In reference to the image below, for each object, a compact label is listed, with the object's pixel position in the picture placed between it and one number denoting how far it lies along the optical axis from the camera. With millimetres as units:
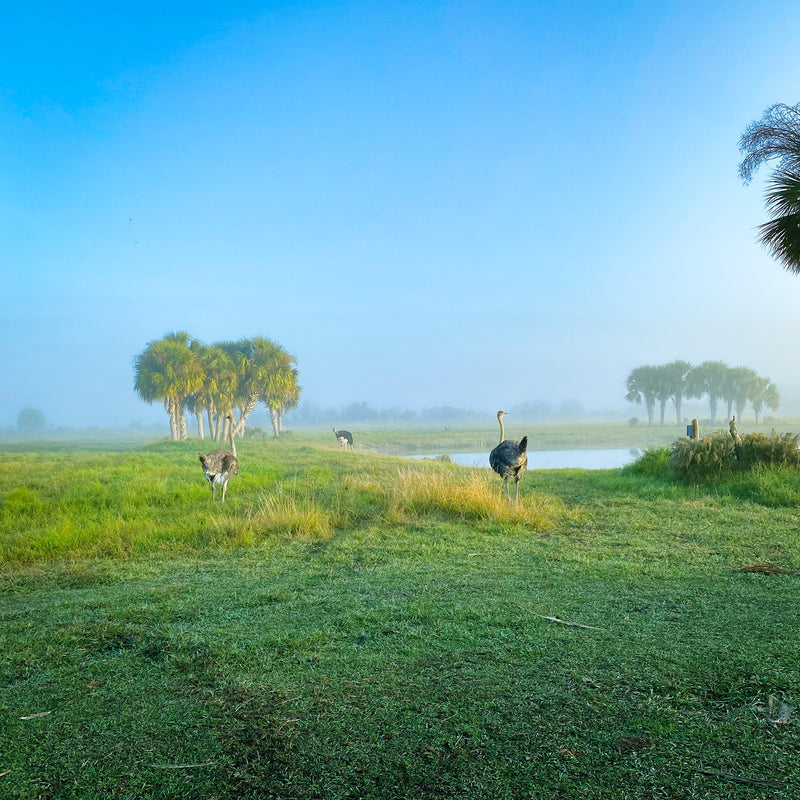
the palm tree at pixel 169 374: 38906
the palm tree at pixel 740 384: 70312
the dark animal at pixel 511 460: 10875
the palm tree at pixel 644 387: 70812
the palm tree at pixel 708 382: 69500
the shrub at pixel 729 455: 11820
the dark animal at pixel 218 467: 11086
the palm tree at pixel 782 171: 11523
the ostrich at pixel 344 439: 35700
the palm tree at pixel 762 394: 70438
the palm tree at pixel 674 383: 69438
